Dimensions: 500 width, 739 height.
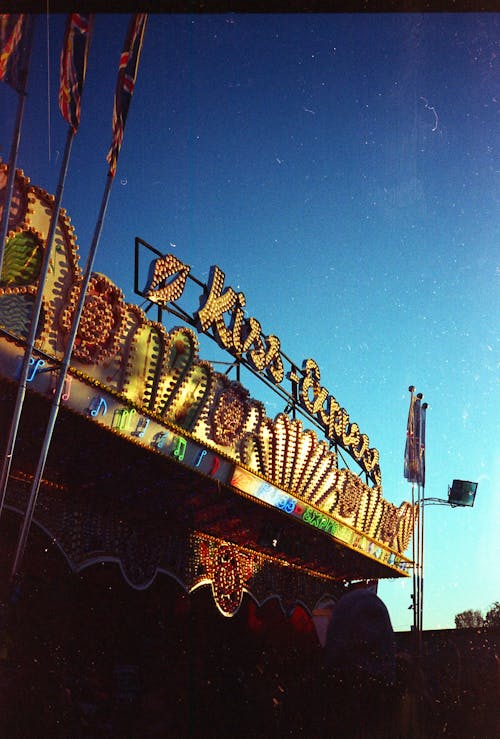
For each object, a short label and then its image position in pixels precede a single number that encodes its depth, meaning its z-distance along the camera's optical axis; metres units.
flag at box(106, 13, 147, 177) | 7.27
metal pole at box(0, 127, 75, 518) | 5.82
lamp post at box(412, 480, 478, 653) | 19.47
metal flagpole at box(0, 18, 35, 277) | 5.94
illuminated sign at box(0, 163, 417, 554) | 6.94
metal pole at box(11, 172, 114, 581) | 6.17
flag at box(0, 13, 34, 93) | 5.84
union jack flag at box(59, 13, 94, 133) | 6.56
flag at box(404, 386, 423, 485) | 21.06
